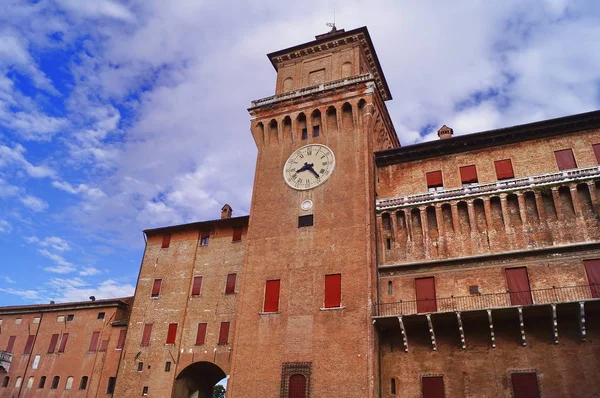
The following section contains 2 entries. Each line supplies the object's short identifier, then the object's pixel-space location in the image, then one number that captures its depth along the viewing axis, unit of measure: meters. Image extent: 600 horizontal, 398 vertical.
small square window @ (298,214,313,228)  28.20
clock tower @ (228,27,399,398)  24.27
